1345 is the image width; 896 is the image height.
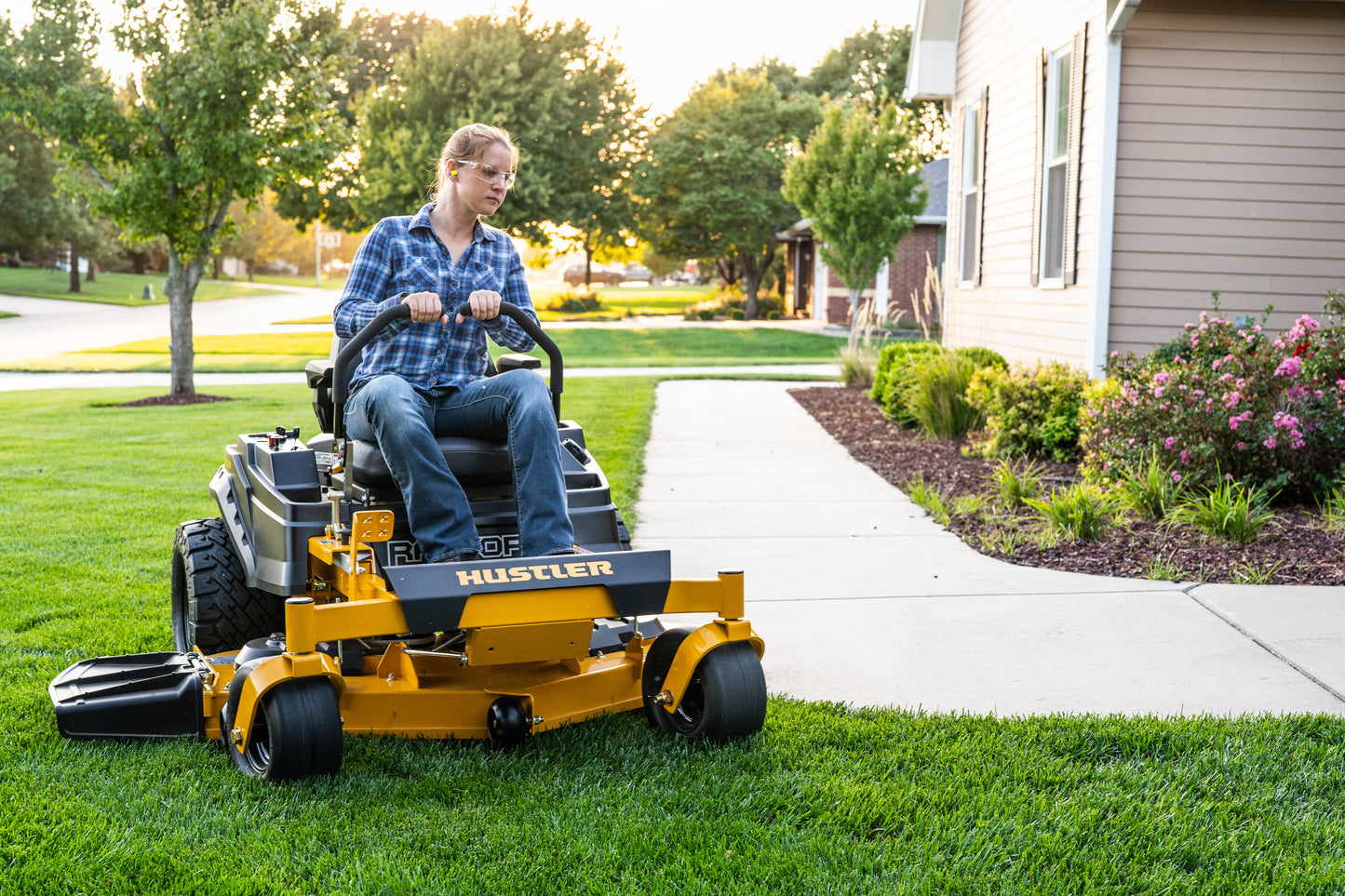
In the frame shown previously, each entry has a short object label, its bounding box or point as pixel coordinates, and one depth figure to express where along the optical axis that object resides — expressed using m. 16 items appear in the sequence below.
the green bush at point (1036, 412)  8.30
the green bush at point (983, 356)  10.17
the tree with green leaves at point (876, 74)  40.78
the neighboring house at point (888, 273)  31.39
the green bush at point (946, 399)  9.85
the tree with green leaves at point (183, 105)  11.67
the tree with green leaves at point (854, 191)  21.12
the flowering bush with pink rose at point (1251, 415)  6.36
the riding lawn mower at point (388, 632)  2.91
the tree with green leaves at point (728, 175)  37.03
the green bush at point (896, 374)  10.94
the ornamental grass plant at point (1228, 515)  5.70
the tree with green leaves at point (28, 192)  39.47
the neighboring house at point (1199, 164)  8.02
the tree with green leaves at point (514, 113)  30.28
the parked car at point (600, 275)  67.93
